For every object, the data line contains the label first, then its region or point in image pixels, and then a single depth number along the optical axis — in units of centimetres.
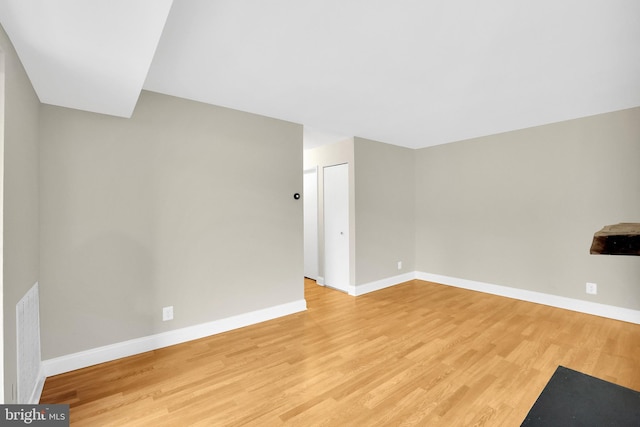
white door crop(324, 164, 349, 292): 447
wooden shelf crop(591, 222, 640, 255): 66
